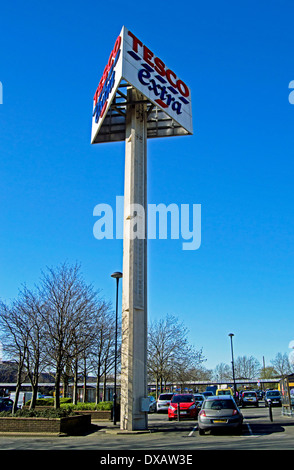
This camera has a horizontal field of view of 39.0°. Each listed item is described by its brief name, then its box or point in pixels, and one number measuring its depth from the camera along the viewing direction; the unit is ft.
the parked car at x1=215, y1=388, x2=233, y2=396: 141.69
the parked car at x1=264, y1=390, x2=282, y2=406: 142.55
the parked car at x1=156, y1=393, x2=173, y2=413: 112.68
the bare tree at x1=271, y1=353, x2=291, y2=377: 366.67
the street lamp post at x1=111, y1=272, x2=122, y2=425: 81.51
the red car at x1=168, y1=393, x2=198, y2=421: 82.38
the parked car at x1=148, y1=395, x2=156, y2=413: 125.02
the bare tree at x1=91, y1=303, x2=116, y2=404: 110.63
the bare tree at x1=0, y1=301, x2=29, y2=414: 71.35
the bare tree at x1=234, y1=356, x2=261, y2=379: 386.73
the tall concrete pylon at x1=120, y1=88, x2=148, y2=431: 59.26
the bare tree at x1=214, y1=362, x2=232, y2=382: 419.09
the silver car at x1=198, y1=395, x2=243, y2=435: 51.88
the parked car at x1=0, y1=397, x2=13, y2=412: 103.46
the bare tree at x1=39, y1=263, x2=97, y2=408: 70.64
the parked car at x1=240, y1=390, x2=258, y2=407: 142.92
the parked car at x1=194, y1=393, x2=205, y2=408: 113.82
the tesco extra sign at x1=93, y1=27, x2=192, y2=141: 71.26
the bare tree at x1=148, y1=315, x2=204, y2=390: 162.30
